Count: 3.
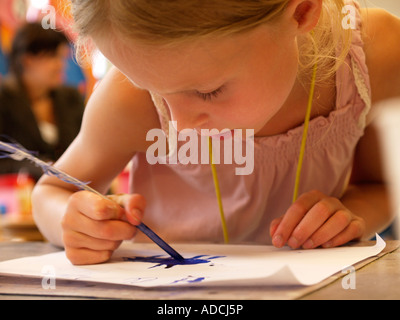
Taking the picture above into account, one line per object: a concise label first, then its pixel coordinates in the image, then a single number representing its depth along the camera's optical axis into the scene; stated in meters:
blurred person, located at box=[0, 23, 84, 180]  2.26
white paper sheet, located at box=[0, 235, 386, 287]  0.42
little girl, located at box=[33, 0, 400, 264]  0.49
